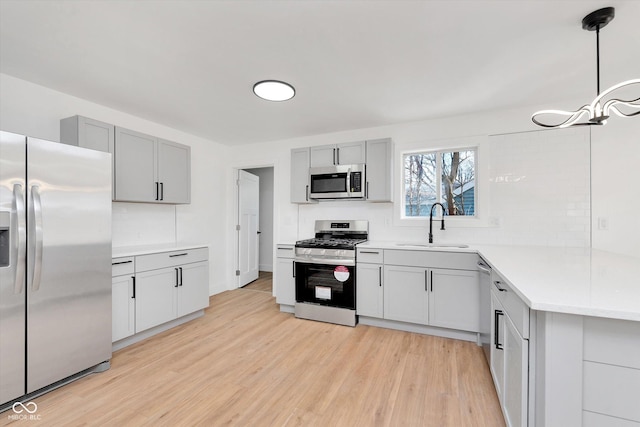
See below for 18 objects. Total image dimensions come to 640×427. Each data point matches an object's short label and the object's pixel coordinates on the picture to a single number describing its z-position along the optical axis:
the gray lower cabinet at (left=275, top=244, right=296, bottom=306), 3.56
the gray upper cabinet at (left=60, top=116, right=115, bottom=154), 2.55
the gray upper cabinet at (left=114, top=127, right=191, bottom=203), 2.89
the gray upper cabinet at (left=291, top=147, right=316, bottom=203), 3.79
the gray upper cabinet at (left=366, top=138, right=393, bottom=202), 3.36
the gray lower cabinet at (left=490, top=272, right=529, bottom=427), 1.22
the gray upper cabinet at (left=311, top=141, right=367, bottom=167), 3.51
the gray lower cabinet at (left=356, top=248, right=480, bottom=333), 2.73
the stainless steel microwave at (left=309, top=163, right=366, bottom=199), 3.45
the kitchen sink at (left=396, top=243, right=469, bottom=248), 3.14
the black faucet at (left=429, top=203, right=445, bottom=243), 3.22
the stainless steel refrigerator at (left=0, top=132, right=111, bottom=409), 1.78
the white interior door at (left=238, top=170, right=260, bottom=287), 4.73
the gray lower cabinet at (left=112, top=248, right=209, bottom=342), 2.56
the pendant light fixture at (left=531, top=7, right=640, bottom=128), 1.58
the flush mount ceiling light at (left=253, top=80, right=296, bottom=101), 2.45
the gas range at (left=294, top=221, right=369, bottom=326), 3.20
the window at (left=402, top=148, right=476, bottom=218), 3.35
